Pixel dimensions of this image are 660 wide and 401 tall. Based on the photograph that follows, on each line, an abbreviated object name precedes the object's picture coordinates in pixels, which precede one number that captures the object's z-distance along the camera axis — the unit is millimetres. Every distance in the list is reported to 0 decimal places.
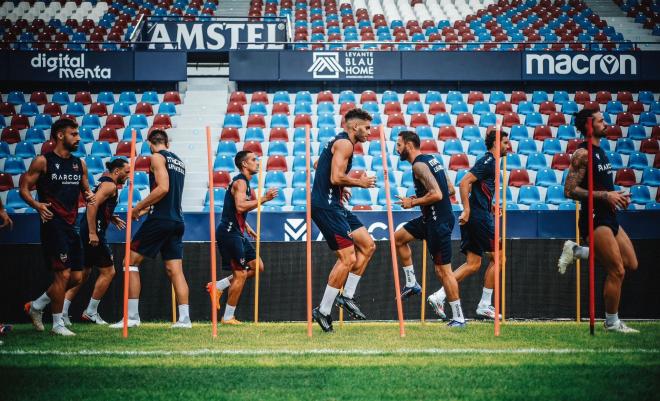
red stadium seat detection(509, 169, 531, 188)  17766
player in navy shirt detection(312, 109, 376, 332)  8109
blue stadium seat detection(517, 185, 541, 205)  17062
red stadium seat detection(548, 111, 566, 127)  20266
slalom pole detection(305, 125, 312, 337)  7595
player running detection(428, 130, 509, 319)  9703
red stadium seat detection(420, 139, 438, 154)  18328
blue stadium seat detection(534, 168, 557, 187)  17878
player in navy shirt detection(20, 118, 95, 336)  8094
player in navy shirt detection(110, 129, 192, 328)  8938
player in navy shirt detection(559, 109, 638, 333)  7703
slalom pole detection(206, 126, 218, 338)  7801
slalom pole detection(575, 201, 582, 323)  10906
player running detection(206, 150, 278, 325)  10273
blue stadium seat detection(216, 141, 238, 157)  18562
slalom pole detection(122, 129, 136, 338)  7801
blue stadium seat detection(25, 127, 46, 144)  19209
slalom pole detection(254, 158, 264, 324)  10578
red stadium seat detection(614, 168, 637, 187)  17953
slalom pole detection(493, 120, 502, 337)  7616
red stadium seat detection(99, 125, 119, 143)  19234
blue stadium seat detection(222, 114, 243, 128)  19703
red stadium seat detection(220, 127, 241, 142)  19086
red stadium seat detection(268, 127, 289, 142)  19266
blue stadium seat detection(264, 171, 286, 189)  17203
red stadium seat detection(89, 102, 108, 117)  20297
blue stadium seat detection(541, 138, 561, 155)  19188
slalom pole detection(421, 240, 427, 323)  10977
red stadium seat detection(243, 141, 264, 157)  18188
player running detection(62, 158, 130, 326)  10180
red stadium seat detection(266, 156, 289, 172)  17812
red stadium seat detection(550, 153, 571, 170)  18500
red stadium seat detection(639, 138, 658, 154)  19469
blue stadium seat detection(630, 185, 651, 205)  17281
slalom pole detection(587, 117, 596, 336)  7568
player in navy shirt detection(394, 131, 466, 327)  8641
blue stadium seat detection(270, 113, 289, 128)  19497
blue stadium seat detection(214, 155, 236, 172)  17672
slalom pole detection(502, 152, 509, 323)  9997
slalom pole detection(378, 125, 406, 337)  7656
